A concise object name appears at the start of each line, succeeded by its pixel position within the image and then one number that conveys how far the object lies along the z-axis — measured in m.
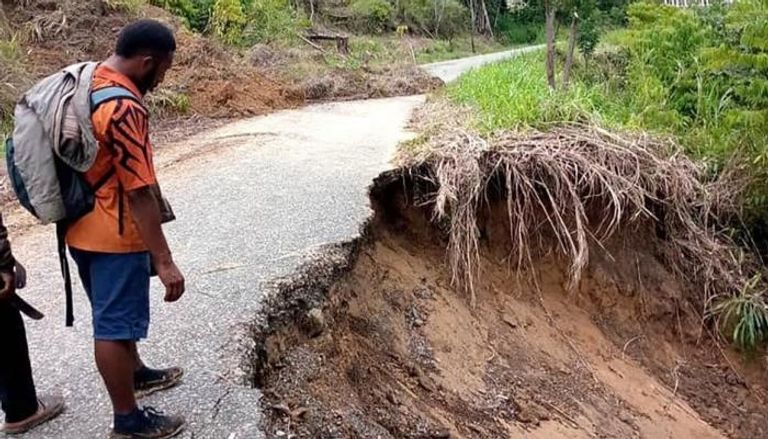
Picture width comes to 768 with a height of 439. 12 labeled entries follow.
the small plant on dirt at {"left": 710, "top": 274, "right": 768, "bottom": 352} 6.18
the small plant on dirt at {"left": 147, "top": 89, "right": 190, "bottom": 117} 10.05
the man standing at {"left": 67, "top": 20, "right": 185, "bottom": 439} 2.54
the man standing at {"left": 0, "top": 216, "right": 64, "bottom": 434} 2.95
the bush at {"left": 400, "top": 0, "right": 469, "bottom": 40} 30.25
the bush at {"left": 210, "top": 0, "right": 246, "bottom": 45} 15.32
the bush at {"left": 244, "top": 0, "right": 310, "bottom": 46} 16.39
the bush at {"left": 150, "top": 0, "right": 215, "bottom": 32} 15.01
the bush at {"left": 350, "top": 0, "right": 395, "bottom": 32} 26.80
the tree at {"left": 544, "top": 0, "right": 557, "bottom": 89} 8.63
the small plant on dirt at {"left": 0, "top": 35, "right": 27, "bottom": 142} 8.42
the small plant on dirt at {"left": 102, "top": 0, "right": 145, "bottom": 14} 12.50
